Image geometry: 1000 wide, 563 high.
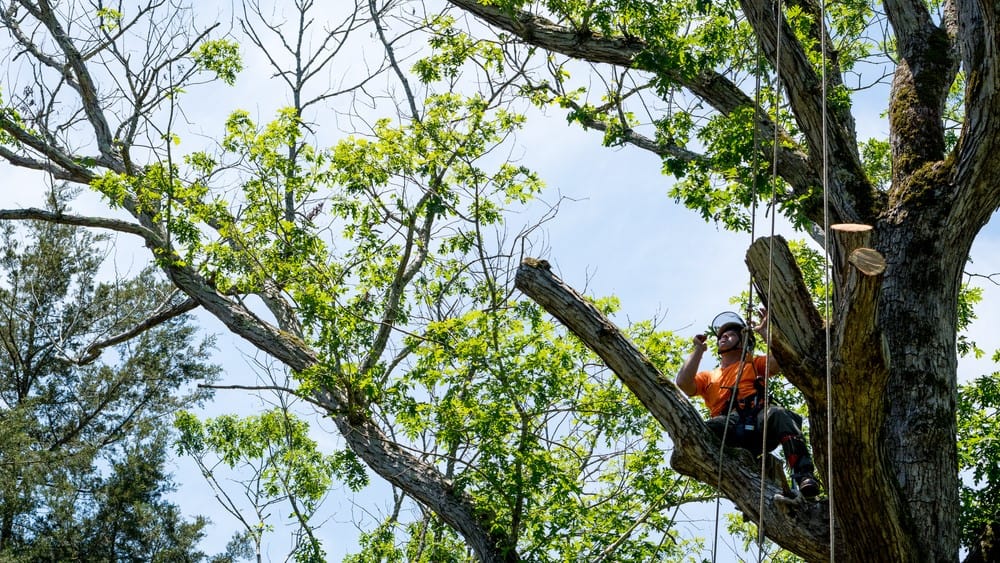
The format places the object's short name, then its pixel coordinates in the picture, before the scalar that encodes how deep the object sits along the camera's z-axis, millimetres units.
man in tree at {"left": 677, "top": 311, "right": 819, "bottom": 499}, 11383
